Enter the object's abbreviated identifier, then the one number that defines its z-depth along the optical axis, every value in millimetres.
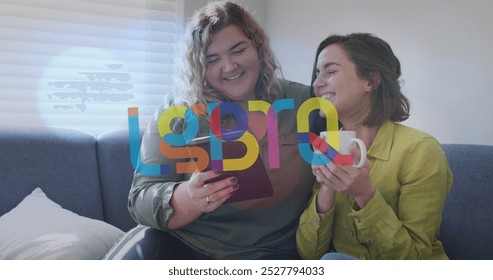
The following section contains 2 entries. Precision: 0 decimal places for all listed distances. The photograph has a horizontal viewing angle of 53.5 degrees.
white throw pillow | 983
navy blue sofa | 1141
